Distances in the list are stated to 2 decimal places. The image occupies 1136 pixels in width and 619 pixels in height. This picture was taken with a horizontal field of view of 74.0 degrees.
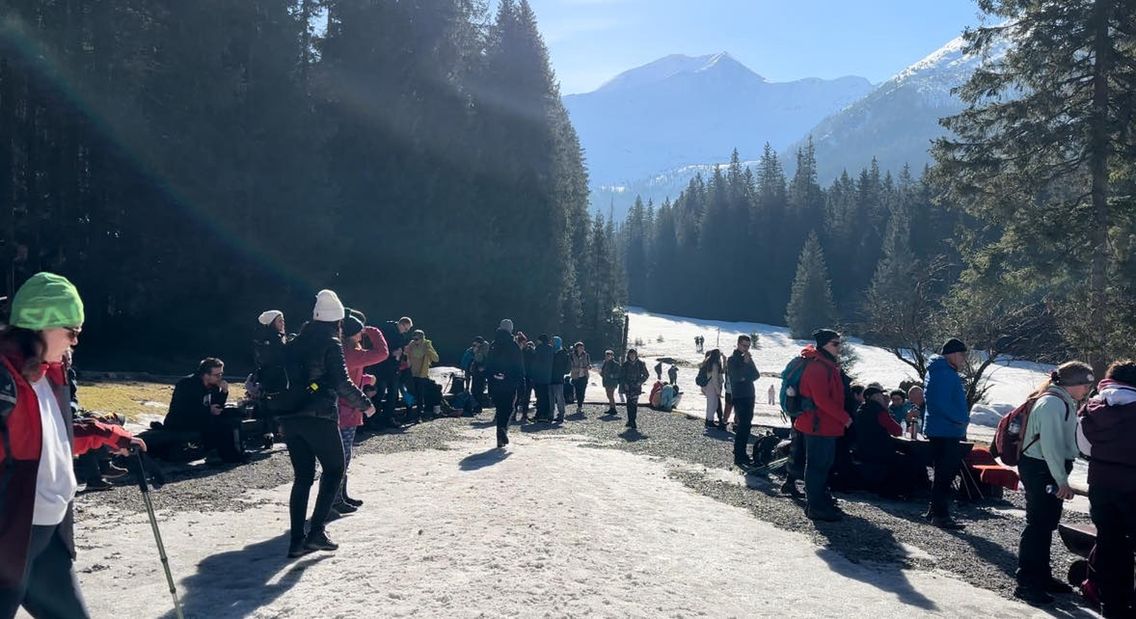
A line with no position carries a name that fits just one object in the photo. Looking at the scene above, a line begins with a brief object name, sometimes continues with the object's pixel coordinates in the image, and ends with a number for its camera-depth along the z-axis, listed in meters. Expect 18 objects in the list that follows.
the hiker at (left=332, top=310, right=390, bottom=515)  7.31
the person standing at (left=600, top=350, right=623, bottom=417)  18.90
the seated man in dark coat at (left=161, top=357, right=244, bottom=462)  9.98
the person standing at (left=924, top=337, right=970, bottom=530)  7.70
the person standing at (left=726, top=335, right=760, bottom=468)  11.35
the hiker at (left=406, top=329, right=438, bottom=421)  15.97
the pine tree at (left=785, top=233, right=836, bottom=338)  77.00
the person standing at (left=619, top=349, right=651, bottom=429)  15.90
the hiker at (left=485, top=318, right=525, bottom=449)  12.39
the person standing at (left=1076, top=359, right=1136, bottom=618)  5.08
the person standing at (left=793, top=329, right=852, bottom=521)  7.84
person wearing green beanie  2.87
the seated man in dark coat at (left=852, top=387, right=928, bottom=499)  9.63
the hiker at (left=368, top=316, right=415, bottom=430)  14.30
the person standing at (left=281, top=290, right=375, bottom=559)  5.79
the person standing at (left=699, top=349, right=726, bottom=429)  15.77
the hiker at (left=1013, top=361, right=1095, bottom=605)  5.63
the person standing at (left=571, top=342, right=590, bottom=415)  20.17
